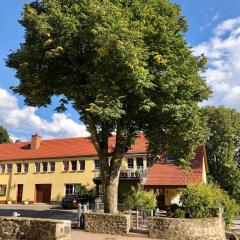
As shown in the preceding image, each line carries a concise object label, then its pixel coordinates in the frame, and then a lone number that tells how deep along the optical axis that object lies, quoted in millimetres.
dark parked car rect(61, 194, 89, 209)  27562
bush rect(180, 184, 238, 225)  16370
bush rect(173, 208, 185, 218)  16149
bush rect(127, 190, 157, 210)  17985
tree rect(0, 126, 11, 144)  52979
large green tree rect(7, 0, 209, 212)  14548
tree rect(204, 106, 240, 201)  38926
